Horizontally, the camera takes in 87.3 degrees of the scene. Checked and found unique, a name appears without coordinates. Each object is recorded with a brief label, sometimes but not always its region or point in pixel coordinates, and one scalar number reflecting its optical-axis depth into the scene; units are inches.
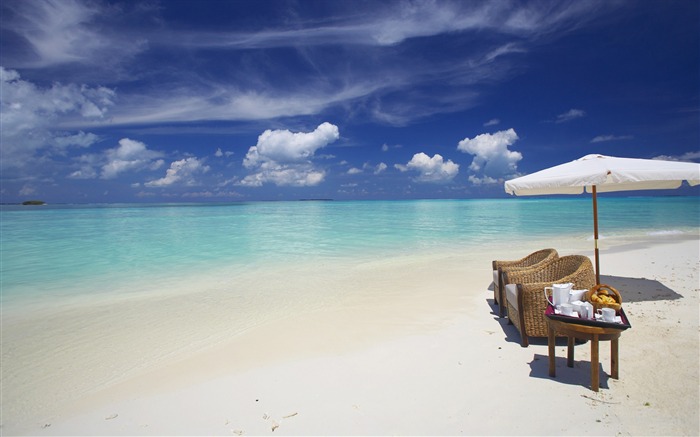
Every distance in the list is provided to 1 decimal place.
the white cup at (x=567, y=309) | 144.0
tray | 133.3
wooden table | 135.2
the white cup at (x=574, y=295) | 153.9
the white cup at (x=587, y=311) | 140.4
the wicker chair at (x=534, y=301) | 183.8
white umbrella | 217.3
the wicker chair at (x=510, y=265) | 234.4
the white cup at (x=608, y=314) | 136.3
